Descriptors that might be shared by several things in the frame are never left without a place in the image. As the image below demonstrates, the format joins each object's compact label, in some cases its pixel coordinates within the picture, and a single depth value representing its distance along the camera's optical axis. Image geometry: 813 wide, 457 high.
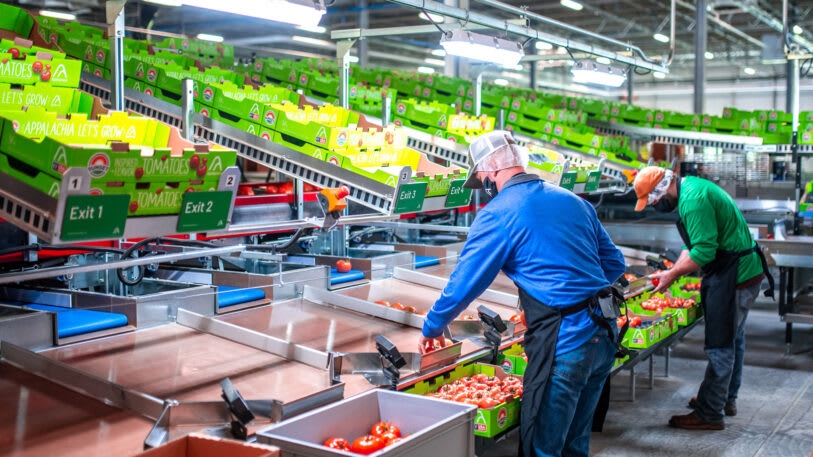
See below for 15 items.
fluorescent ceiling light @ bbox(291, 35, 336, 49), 19.36
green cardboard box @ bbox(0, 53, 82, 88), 3.33
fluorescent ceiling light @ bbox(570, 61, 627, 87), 7.80
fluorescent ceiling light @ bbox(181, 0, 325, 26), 3.26
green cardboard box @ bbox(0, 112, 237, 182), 2.54
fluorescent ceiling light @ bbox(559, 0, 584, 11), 16.64
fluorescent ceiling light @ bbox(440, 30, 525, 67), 5.48
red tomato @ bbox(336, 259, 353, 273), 5.10
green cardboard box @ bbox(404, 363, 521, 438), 3.21
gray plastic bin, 2.43
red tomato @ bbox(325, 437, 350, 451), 2.58
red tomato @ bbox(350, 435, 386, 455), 2.63
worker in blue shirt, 2.99
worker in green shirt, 5.02
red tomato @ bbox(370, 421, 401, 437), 2.79
